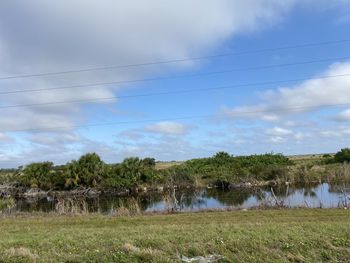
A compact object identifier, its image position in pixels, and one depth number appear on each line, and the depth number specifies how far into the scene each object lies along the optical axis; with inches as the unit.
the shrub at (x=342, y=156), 2951.0
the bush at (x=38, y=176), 2204.7
